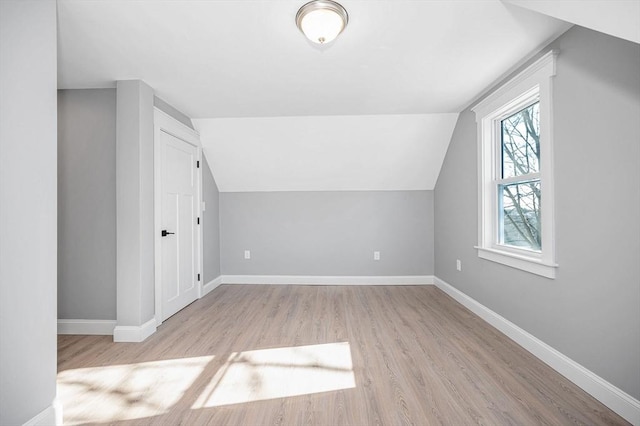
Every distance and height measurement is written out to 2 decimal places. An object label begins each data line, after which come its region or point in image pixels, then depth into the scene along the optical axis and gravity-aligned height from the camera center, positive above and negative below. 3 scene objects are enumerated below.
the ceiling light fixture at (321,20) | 1.69 +1.14
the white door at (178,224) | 3.09 -0.09
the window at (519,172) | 2.14 +0.35
